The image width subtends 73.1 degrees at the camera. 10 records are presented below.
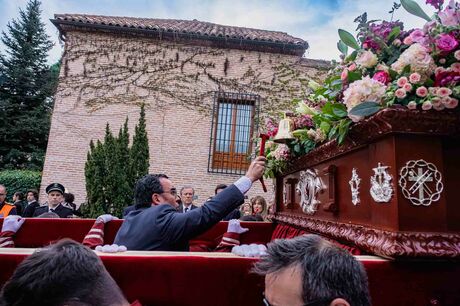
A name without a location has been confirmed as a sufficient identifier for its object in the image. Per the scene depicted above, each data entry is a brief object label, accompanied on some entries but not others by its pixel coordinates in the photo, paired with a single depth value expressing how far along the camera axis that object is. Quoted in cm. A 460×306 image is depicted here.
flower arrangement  139
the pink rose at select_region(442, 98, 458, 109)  134
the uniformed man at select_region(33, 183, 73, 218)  539
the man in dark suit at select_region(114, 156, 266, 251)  200
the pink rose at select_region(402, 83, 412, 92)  140
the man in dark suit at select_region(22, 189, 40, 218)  616
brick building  961
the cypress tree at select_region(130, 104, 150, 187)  742
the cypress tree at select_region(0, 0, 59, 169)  1622
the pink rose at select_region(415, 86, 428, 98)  138
